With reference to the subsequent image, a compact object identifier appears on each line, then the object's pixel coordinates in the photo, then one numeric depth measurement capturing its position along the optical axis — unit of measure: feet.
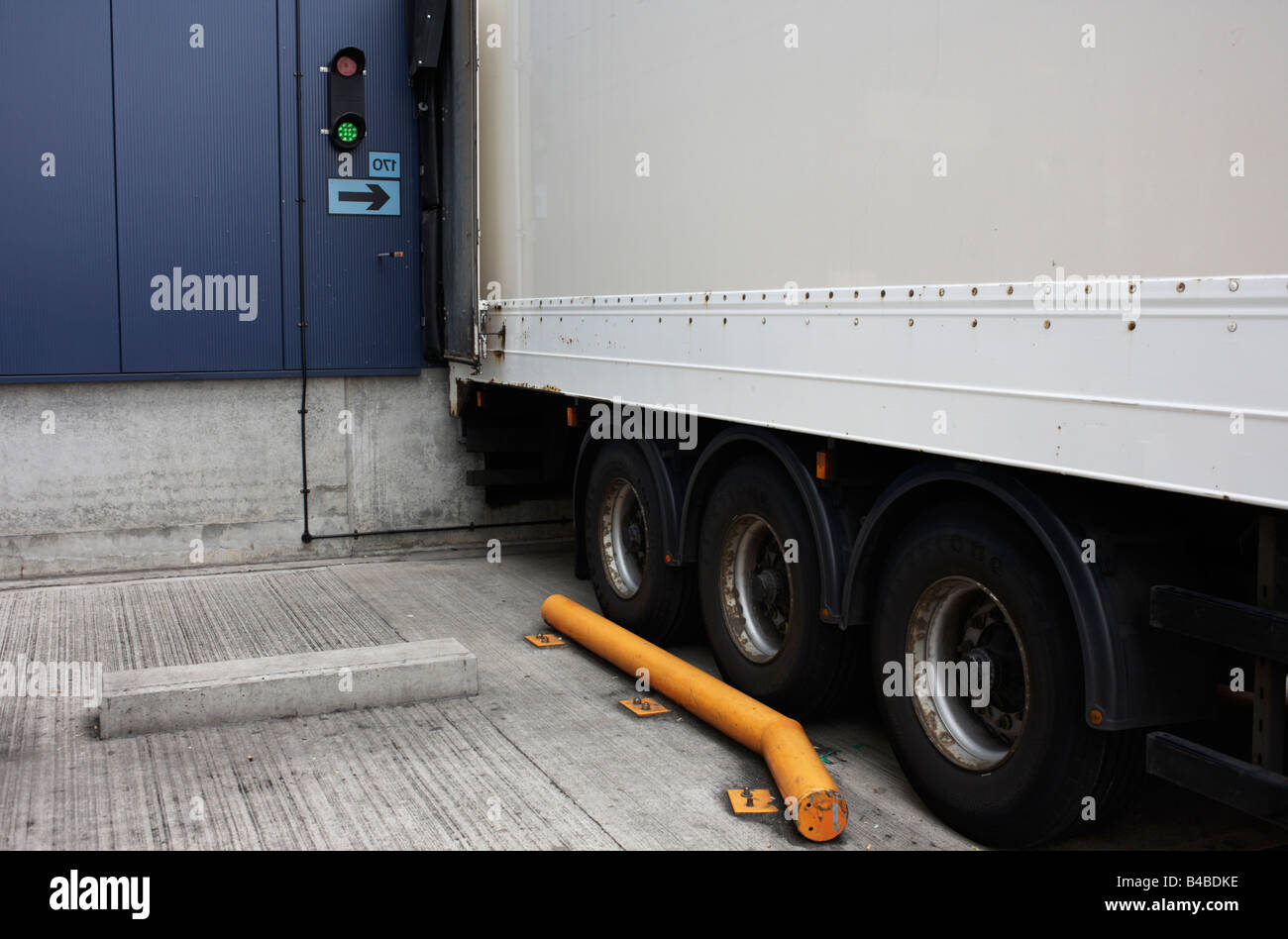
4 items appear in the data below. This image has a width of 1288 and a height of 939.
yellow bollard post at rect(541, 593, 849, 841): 13.53
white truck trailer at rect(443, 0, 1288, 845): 9.64
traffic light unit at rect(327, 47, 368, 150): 29.01
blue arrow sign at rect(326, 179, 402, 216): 29.37
